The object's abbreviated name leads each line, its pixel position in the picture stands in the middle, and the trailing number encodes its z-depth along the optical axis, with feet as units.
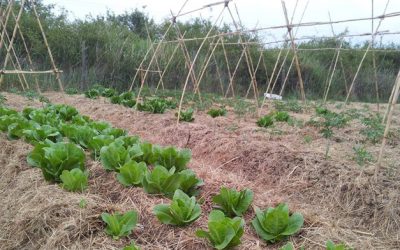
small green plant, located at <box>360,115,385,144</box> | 16.15
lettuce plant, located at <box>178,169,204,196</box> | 9.66
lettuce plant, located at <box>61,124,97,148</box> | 13.23
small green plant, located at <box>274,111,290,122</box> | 22.09
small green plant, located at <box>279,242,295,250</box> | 6.73
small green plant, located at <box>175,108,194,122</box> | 21.72
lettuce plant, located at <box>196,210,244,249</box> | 7.14
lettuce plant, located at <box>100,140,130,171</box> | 10.62
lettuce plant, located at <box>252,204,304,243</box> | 7.97
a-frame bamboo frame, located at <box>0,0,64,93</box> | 21.63
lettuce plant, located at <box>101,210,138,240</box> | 7.62
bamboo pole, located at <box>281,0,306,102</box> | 22.99
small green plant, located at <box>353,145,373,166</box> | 12.55
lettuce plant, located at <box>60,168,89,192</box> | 9.41
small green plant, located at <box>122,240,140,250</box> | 6.66
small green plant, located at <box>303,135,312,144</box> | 15.78
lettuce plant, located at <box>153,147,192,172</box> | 11.27
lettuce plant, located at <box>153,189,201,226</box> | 8.02
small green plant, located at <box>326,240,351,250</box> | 6.73
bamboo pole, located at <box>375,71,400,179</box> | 10.85
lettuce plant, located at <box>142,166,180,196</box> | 9.30
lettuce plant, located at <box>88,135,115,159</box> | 12.01
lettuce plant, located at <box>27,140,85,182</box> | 10.22
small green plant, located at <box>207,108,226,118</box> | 24.13
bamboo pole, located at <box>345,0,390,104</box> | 24.59
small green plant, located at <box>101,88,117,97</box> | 34.94
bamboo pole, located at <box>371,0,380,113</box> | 24.72
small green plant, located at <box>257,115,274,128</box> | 20.45
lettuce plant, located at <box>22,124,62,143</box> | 13.00
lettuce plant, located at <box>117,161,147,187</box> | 9.66
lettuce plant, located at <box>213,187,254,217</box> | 8.90
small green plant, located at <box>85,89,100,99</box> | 33.16
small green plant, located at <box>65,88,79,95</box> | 37.16
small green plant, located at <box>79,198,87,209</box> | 8.31
